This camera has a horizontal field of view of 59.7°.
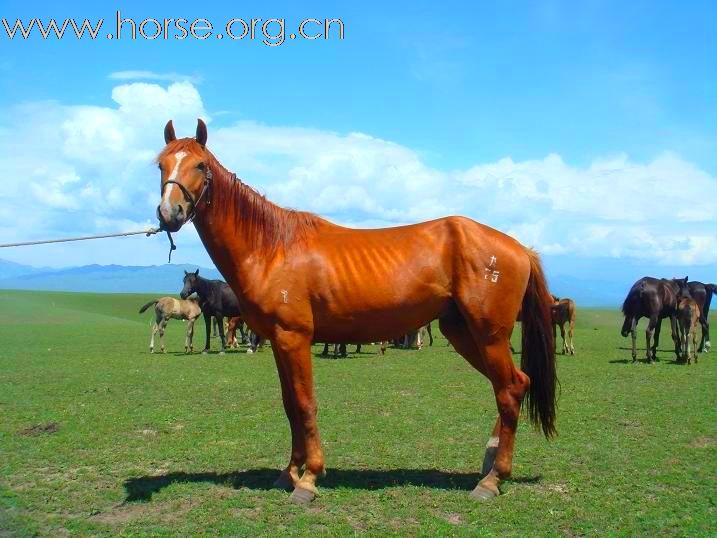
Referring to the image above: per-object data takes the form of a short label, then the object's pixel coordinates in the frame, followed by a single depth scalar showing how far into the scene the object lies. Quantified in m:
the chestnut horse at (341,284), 5.42
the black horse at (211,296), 21.47
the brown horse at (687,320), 16.61
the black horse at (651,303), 16.94
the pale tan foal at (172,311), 22.12
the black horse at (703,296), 20.36
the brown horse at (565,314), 19.72
